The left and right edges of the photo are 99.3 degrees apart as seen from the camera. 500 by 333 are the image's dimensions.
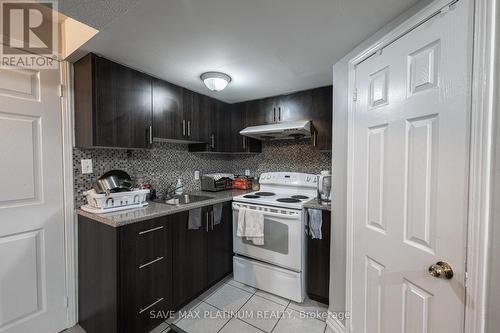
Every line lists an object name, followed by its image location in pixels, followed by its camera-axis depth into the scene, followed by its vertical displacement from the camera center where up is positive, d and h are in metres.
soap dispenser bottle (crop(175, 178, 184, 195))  2.45 -0.31
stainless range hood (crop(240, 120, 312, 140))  2.23 +0.35
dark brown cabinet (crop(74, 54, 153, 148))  1.57 +0.45
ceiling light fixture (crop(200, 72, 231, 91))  1.89 +0.74
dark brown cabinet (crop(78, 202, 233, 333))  1.42 -0.84
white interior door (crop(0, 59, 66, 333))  1.40 -0.31
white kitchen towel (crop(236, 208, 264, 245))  2.09 -0.64
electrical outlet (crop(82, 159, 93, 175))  1.75 -0.04
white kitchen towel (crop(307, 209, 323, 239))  1.85 -0.54
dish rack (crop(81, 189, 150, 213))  1.58 -0.31
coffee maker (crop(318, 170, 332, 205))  2.06 -0.24
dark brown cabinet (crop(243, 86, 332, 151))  2.26 +0.60
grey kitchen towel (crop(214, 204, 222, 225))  2.15 -0.53
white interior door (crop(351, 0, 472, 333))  0.84 -0.08
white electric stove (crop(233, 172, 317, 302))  1.95 -0.85
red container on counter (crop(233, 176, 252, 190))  2.98 -0.30
